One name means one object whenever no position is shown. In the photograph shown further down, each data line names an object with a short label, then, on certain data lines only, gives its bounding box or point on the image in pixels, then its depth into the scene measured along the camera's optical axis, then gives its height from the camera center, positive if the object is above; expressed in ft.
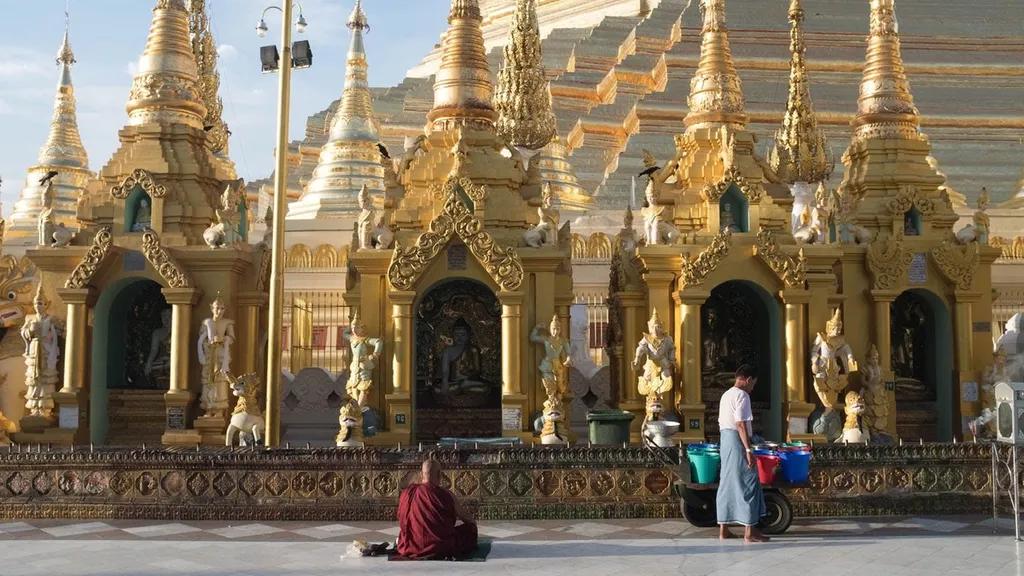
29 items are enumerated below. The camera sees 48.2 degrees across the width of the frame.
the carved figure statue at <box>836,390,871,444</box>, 44.88 -1.06
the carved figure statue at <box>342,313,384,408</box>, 45.06 +1.32
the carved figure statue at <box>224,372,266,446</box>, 43.06 -0.76
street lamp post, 37.52 +3.90
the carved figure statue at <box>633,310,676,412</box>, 46.14 +1.44
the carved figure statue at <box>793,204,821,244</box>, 50.57 +7.22
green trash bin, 41.70 -1.15
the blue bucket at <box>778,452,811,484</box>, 33.24 -2.10
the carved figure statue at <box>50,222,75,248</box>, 49.80 +6.83
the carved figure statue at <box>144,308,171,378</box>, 51.34 +2.01
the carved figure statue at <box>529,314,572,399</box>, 45.09 +1.28
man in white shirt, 31.09 -2.03
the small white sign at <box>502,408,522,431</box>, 45.39 -0.97
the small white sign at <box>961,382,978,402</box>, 50.98 +0.19
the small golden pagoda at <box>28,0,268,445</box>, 47.98 +5.14
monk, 28.32 -3.21
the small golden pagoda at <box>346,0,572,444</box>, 45.80 +4.80
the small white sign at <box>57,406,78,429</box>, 47.93 -0.97
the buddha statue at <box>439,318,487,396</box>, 50.26 +1.43
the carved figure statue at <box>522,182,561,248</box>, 47.65 +6.65
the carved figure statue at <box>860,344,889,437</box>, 48.60 -0.16
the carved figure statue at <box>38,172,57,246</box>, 49.85 +7.64
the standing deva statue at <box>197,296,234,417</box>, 47.44 +1.44
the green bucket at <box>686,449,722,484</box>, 33.32 -2.05
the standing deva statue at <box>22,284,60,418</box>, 48.30 +1.43
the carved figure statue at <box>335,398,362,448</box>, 42.34 -1.13
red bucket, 32.53 -2.09
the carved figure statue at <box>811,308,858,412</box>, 47.01 +1.32
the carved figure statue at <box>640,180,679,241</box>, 49.44 +7.03
